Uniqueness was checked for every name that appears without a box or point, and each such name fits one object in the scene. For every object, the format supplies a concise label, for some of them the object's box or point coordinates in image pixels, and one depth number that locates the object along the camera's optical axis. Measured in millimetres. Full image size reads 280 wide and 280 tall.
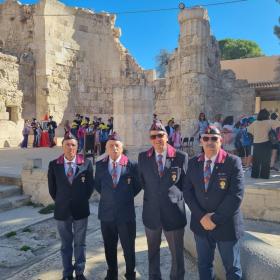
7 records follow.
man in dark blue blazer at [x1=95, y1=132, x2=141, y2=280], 3527
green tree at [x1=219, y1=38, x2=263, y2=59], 45344
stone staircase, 7328
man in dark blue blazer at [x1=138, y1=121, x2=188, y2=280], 3260
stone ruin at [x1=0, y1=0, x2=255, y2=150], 15891
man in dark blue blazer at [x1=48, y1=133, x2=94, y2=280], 3707
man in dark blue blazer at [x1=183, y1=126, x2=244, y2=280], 2879
